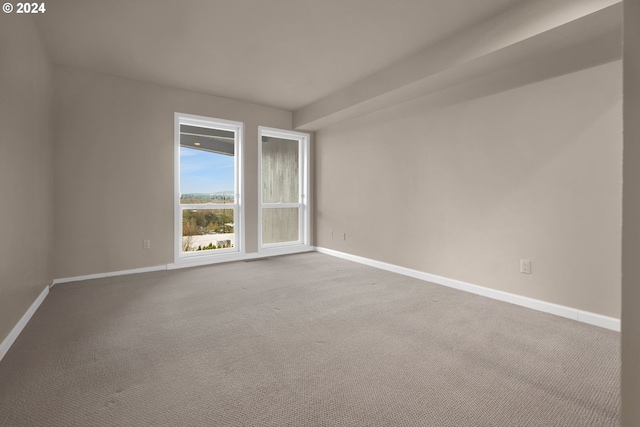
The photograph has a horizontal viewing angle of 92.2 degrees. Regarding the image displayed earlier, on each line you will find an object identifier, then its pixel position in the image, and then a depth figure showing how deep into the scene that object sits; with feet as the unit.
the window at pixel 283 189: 17.94
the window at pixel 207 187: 15.05
